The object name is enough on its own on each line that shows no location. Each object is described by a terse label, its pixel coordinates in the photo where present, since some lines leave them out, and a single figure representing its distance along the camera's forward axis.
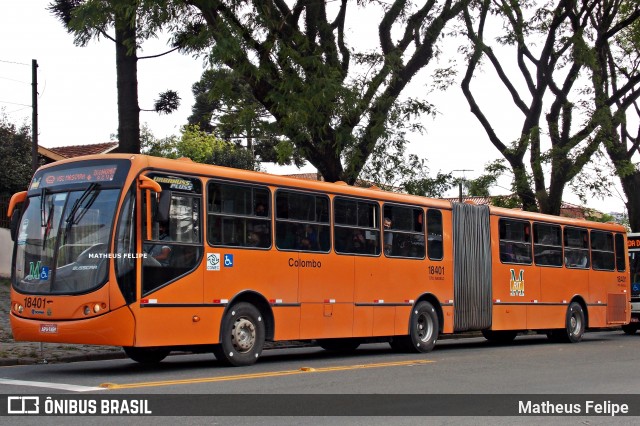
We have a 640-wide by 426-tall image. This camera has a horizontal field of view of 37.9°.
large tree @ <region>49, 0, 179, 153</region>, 16.59
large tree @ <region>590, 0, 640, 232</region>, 27.27
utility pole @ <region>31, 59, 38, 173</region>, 26.56
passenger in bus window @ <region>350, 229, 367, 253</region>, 16.50
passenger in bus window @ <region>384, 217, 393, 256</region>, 17.31
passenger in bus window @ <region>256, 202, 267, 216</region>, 14.41
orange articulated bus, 12.38
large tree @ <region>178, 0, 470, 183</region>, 18.33
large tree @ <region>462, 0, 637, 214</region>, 26.54
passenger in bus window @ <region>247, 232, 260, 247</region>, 14.25
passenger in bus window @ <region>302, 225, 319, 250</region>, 15.41
